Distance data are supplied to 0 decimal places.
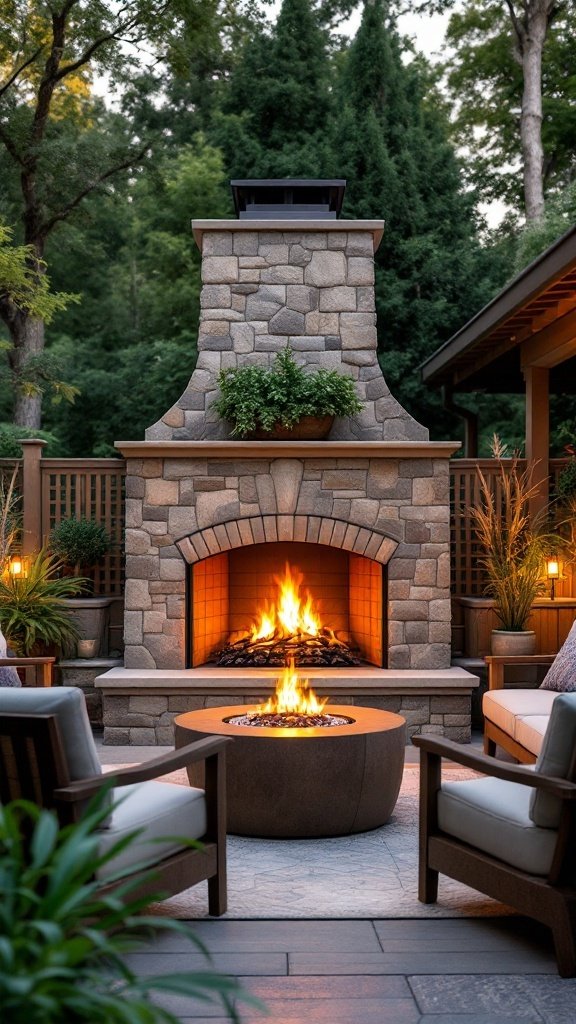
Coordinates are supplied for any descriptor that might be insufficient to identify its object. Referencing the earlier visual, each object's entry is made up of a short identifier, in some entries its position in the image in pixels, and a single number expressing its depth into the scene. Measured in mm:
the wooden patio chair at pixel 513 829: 3086
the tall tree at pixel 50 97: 13484
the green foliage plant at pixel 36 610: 7094
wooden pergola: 6441
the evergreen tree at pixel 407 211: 14422
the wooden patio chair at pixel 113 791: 3006
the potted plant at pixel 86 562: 7449
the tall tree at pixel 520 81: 15672
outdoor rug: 3666
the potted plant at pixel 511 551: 7258
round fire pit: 4461
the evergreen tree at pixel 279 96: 15797
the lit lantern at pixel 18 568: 7344
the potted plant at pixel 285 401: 6898
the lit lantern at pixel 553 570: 7520
